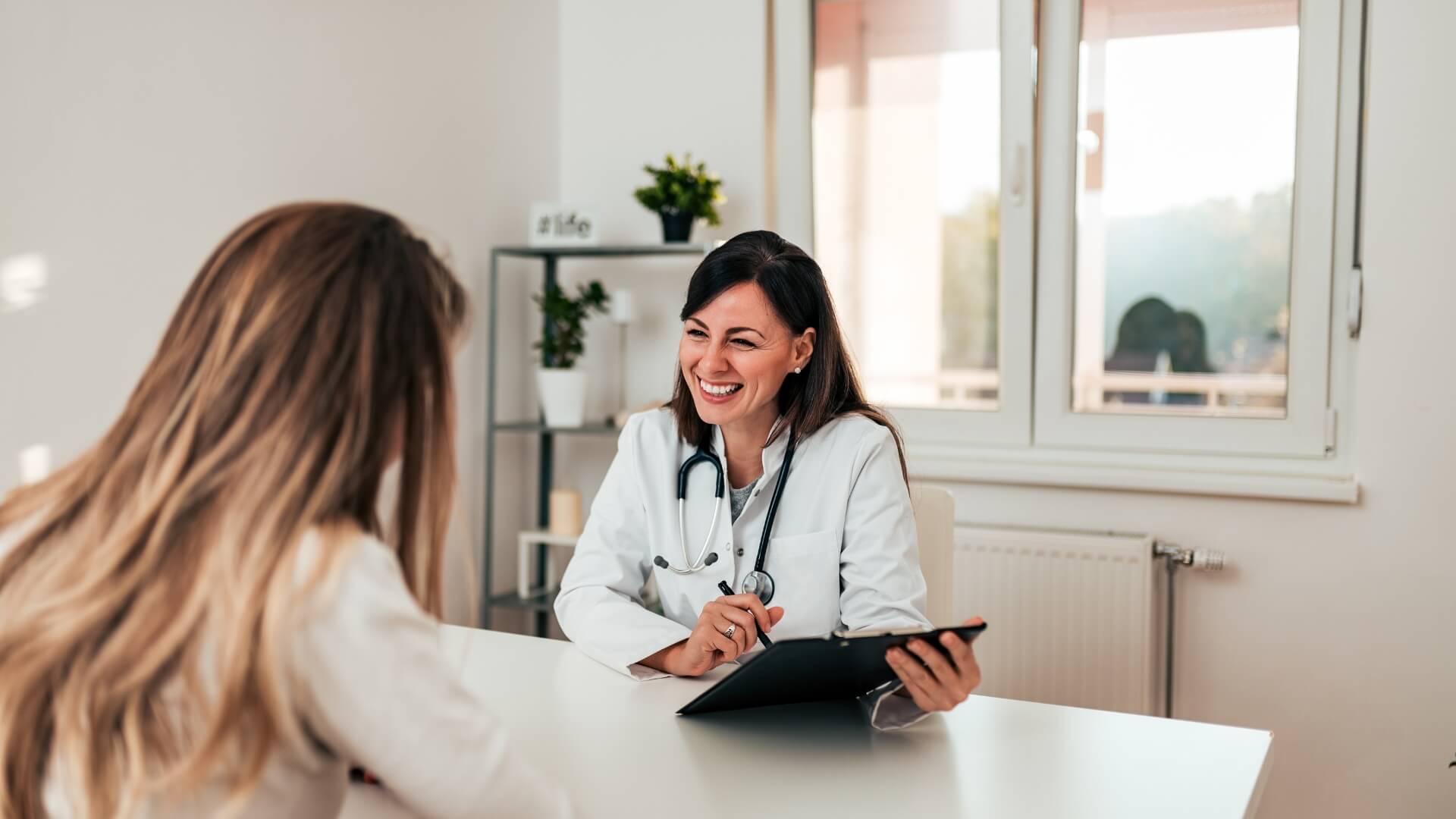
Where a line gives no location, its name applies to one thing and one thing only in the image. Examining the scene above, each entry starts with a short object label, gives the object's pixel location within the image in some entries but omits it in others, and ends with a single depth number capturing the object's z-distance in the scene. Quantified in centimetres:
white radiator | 256
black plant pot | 297
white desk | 105
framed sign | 304
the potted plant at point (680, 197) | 293
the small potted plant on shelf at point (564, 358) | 299
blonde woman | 71
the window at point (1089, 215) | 261
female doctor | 163
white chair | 180
